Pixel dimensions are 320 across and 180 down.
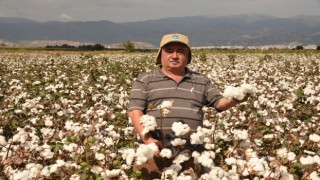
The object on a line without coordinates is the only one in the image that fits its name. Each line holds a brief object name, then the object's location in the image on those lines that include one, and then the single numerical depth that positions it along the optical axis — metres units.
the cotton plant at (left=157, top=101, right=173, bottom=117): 3.22
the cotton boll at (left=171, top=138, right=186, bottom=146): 3.10
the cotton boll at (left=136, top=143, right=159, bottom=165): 2.78
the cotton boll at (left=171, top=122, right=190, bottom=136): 2.99
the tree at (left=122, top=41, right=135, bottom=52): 71.66
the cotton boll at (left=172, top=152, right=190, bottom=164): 3.24
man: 4.00
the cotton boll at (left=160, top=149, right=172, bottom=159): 3.03
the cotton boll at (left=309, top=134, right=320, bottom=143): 4.08
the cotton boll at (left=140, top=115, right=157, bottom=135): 3.03
